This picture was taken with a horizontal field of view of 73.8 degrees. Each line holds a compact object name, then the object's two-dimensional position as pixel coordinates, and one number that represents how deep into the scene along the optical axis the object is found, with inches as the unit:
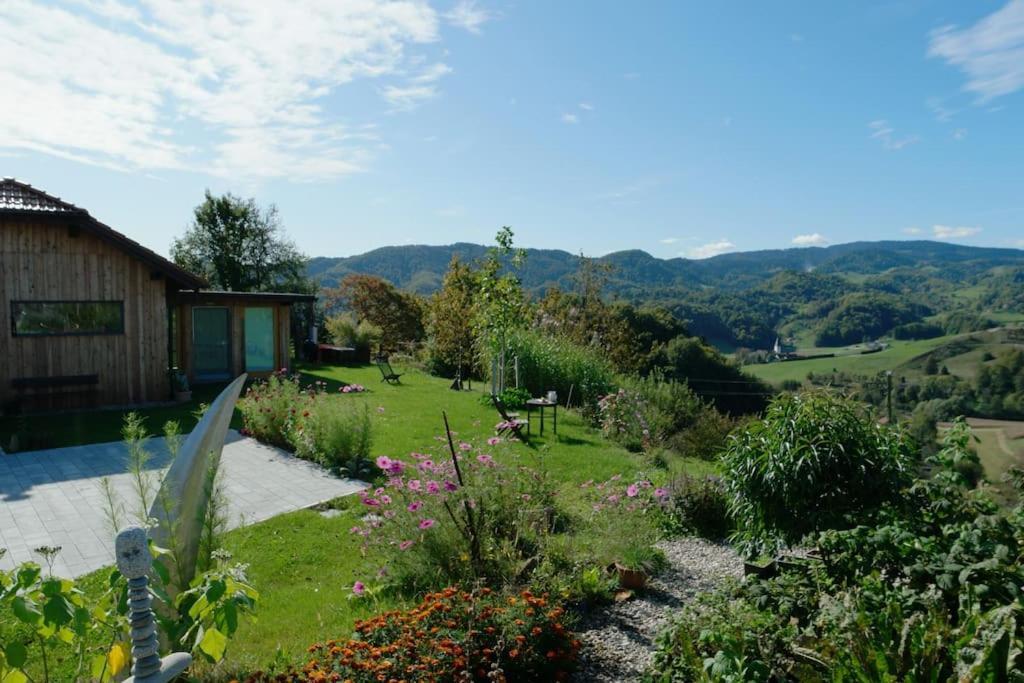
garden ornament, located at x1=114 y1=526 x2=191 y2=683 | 77.7
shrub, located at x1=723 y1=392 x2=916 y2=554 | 168.2
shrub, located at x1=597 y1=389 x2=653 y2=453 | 407.8
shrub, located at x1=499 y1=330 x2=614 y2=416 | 525.0
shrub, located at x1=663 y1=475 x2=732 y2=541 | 240.5
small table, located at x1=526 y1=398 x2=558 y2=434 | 413.0
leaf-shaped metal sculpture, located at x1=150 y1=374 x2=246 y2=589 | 131.3
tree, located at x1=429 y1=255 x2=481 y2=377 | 709.9
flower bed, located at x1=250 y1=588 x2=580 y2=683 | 118.7
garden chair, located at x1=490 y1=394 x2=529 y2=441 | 276.1
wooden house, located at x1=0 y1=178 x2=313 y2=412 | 462.0
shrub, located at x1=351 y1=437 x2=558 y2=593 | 174.2
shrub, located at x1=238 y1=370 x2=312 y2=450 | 381.1
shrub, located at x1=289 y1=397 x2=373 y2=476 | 327.3
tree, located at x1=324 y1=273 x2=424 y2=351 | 1071.6
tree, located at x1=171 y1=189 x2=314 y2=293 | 1053.2
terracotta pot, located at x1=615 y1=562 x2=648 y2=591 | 181.5
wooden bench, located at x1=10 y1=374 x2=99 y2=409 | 461.7
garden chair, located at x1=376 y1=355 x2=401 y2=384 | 632.3
